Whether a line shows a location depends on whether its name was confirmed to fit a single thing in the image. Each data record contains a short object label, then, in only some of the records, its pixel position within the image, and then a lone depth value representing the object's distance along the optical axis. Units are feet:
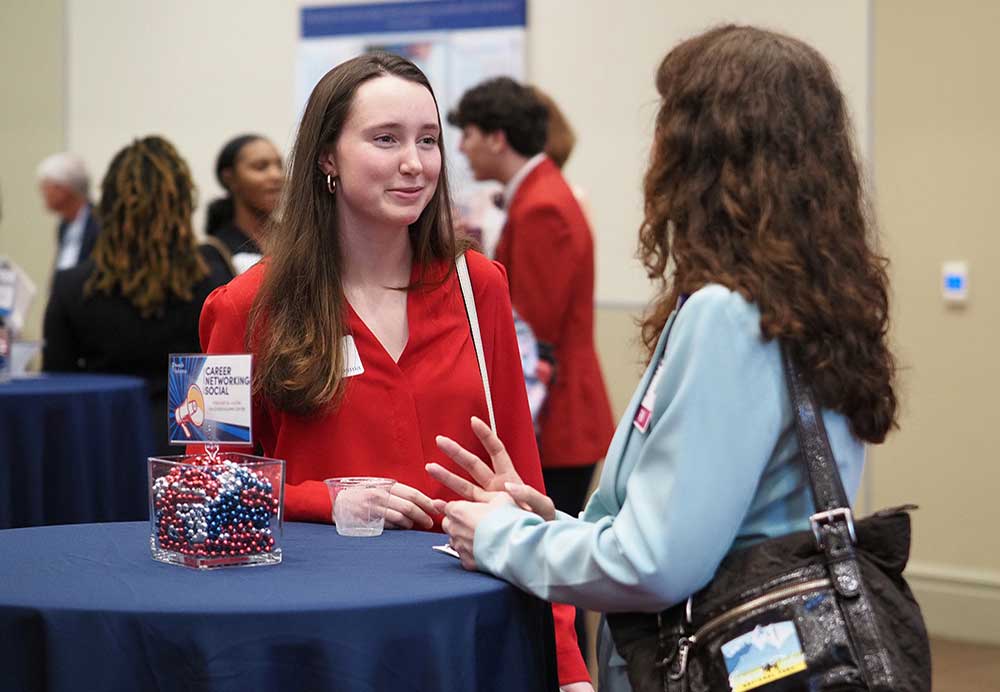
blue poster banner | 22.47
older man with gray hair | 24.90
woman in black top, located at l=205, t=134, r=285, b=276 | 17.06
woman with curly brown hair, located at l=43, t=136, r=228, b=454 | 14.51
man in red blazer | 14.53
